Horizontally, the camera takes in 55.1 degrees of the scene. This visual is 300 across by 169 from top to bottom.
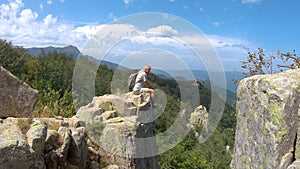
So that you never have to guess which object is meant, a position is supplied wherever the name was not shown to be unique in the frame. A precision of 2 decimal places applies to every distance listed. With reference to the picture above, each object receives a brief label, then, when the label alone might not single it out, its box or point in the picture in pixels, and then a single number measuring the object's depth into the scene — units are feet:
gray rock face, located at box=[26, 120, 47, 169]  20.33
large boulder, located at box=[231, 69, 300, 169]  9.07
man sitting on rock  37.17
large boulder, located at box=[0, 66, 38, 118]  29.01
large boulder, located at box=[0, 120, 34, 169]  16.72
